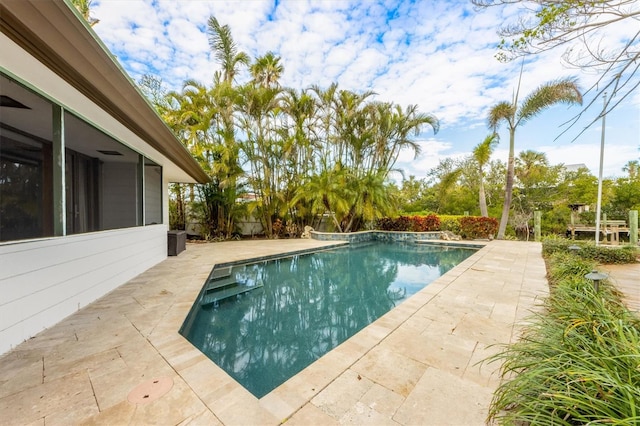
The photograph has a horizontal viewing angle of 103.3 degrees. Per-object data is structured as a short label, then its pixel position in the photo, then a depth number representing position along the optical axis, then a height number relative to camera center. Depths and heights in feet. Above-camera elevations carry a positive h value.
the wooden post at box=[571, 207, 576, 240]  45.30 -2.43
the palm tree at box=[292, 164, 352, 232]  37.27 +2.32
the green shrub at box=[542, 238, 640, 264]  20.95 -3.78
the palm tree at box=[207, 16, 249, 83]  35.06 +22.51
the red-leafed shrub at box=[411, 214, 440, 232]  43.32 -2.58
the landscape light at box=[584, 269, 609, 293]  9.29 -2.50
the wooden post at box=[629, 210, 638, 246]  27.50 -2.03
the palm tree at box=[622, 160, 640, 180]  64.49 +11.09
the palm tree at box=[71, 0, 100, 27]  26.83 +22.15
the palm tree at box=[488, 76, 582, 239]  33.99 +14.89
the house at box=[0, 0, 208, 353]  6.86 +2.40
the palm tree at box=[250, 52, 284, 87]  38.29 +21.29
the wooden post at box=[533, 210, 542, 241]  41.35 -2.52
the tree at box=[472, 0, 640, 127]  7.93 +6.39
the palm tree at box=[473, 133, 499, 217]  38.88 +9.35
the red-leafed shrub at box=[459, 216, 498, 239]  40.27 -2.96
